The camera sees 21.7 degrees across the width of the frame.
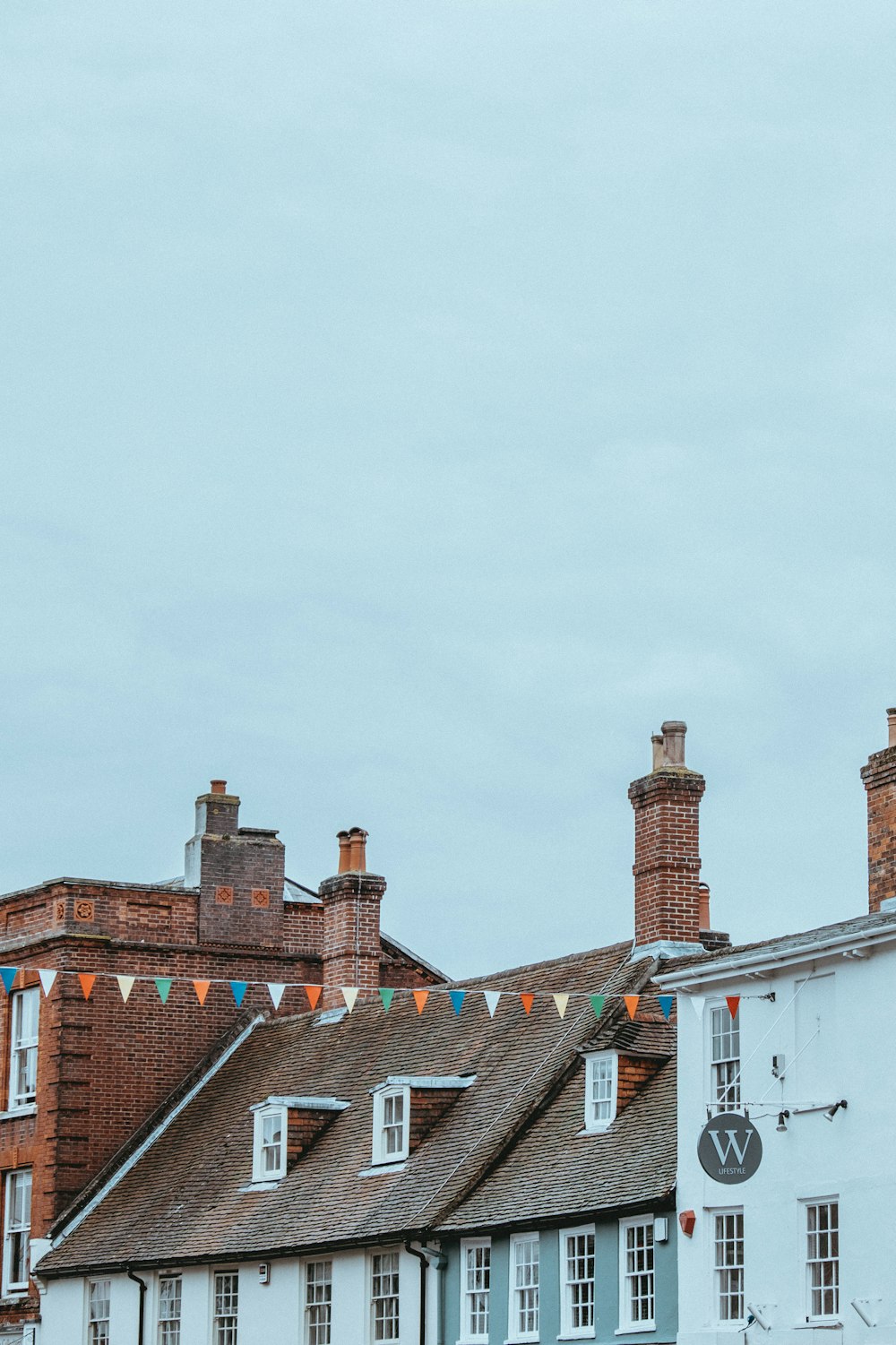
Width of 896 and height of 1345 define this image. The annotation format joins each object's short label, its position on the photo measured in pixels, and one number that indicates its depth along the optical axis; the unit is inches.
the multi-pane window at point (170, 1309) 1518.2
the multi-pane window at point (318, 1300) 1398.9
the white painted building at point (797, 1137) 1043.3
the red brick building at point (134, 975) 1699.1
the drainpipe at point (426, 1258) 1301.7
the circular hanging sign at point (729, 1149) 1067.3
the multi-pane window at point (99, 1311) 1587.1
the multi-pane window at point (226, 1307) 1471.5
